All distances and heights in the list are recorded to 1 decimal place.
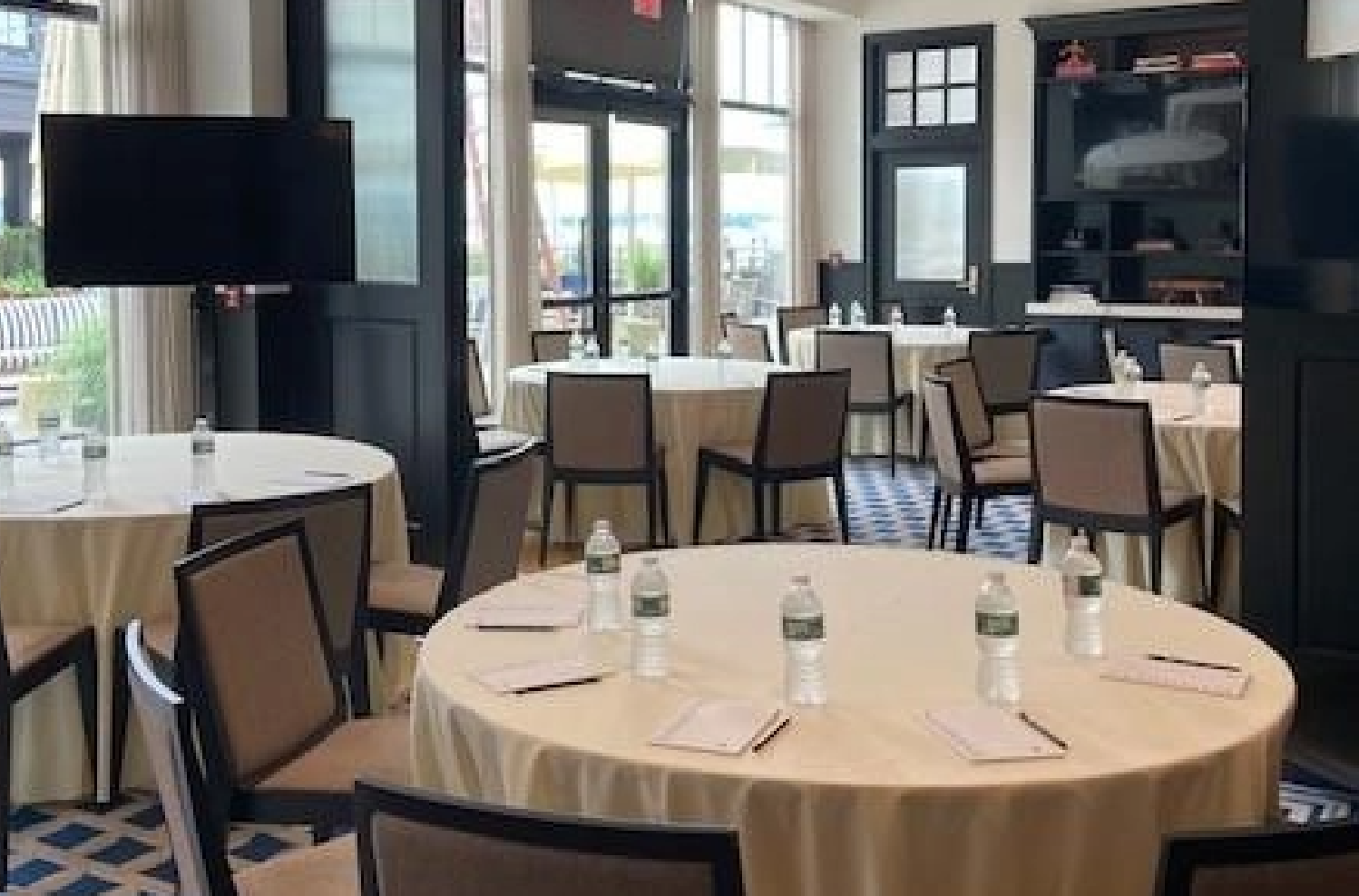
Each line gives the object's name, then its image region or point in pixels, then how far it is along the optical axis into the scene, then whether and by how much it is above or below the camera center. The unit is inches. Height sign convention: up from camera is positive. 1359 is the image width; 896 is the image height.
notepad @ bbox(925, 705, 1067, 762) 99.1 -25.9
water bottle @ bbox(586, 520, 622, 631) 128.7 -21.0
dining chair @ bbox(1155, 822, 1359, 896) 71.7 -23.7
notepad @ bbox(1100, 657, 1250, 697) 112.7 -25.2
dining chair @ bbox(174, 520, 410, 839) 129.0 -30.5
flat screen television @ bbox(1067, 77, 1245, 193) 485.4 +50.9
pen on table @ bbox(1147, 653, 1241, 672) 118.0 -25.2
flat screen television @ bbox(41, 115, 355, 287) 260.5 +18.3
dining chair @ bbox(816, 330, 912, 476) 417.7 -14.3
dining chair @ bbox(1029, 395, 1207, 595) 241.8 -24.3
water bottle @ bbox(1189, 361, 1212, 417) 271.4 -13.2
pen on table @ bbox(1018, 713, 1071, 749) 101.2 -26.0
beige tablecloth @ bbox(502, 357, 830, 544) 319.3 -23.6
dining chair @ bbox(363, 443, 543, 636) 173.8 -26.5
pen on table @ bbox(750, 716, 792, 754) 101.0 -26.1
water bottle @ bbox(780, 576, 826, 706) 108.9 -22.0
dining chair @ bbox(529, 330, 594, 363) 385.7 -7.7
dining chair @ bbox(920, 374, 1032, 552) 294.8 -28.6
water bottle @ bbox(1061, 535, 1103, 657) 120.6 -21.5
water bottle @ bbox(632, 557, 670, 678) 117.3 -22.3
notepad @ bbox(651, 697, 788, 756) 101.6 -25.9
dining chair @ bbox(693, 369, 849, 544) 305.6 -23.9
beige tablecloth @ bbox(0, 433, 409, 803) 180.2 -28.2
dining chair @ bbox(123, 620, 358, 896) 90.5 -26.0
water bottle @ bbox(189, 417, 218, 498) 194.5 -17.9
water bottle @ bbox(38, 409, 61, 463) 217.9 -15.8
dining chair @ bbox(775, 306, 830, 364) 465.4 -2.5
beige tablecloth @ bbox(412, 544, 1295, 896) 95.1 -26.7
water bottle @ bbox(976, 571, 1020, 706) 109.1 -22.4
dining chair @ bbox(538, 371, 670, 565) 301.3 -21.7
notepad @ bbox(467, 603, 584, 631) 130.3 -24.0
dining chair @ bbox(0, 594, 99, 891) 157.3 -35.7
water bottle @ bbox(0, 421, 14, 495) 196.9 -17.4
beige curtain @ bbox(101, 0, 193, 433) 296.2 +2.2
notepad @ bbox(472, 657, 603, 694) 114.4 -25.2
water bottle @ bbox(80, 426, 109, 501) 190.5 -17.7
